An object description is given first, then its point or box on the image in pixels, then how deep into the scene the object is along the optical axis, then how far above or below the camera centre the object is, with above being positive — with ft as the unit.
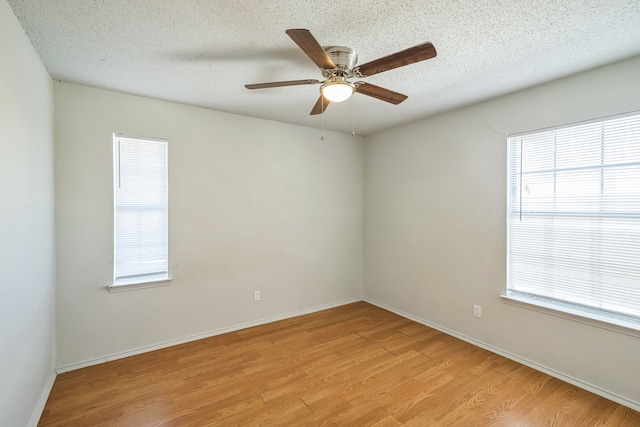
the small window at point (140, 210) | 8.71 -0.02
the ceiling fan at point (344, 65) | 4.62 +2.75
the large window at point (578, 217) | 6.66 -0.13
